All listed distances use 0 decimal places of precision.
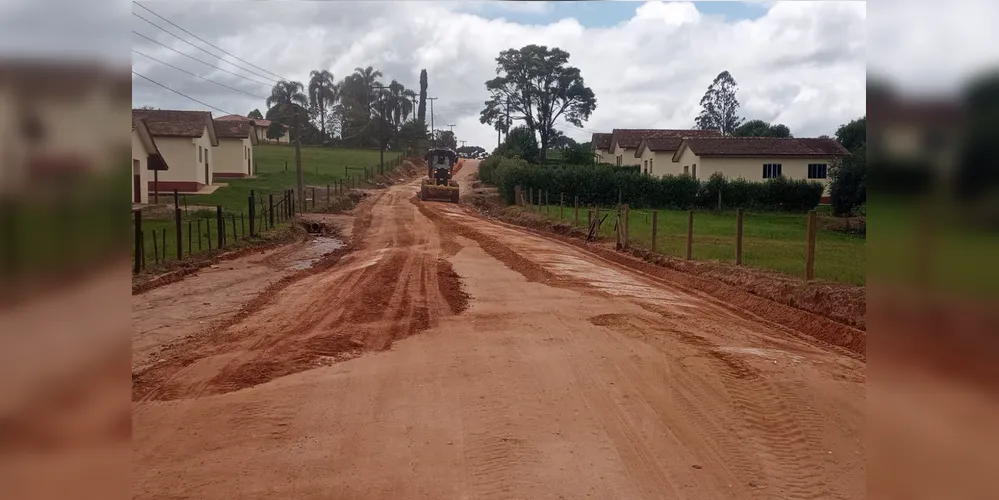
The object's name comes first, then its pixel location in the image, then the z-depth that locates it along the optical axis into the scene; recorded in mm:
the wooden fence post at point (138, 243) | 13878
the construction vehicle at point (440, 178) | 46438
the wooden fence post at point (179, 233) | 16688
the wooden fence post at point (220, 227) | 19934
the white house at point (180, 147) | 38312
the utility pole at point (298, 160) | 33250
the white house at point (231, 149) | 50062
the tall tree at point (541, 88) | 60031
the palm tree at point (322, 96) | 80125
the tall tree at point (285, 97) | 58656
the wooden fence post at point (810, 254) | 12828
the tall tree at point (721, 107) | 79000
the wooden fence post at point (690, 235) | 17019
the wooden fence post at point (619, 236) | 21984
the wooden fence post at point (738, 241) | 15394
